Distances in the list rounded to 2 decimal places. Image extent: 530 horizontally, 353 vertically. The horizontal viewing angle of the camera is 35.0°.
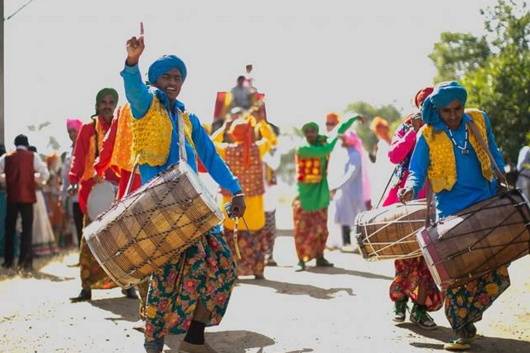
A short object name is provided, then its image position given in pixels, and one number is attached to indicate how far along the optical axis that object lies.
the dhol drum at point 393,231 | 6.12
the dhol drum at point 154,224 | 4.86
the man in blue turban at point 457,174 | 5.76
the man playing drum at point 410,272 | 6.68
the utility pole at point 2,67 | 10.41
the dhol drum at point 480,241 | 5.32
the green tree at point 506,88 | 13.65
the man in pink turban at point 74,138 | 10.23
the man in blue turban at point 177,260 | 5.30
